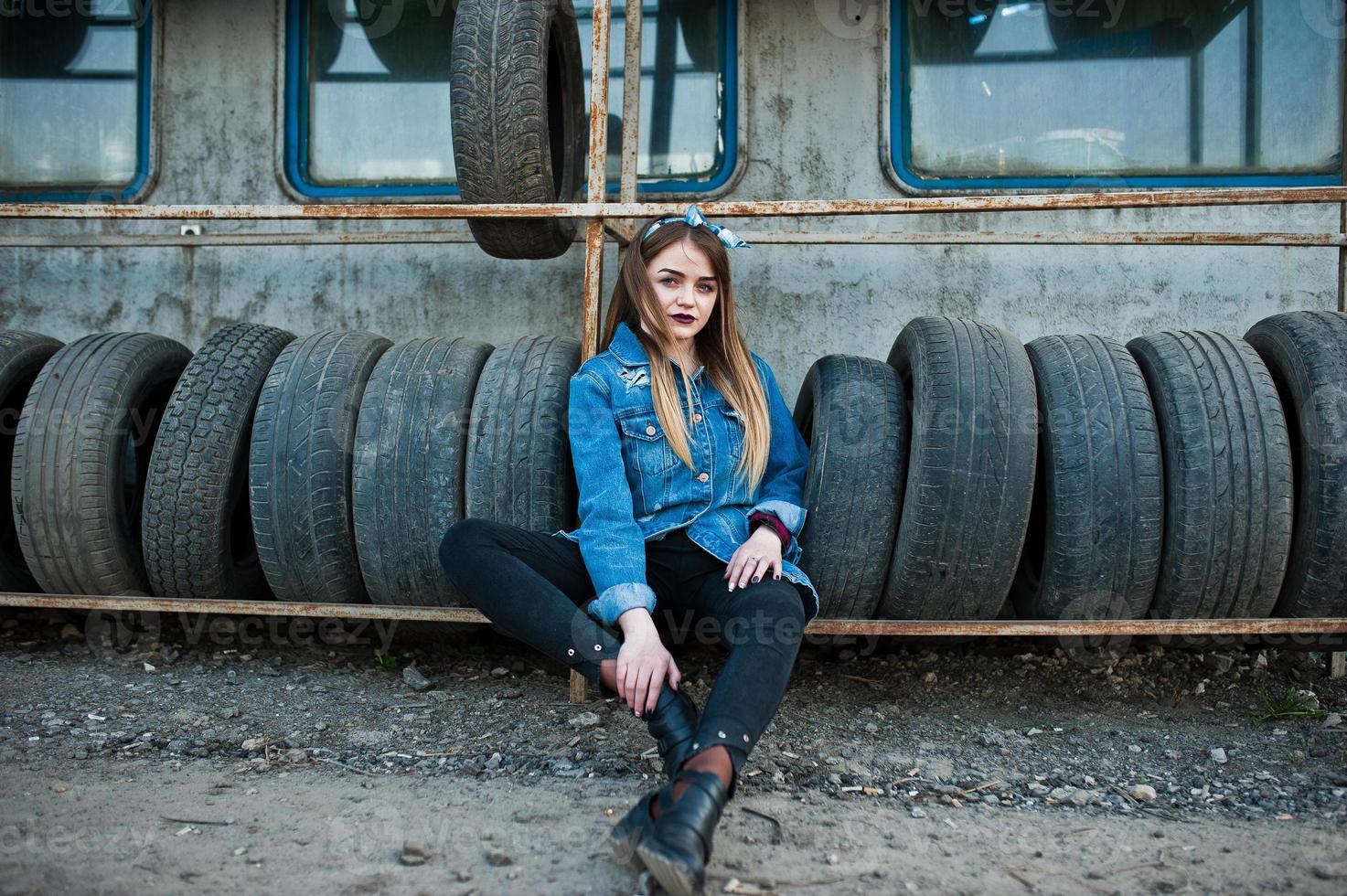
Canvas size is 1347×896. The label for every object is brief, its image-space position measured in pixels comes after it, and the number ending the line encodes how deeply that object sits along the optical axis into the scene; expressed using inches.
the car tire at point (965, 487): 92.5
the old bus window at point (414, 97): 153.8
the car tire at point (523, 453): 99.3
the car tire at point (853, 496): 95.0
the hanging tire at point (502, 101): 111.9
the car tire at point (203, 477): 104.6
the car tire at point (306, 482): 102.0
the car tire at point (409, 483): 101.0
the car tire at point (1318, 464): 92.9
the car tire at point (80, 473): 107.6
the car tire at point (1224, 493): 93.4
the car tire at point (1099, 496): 93.8
